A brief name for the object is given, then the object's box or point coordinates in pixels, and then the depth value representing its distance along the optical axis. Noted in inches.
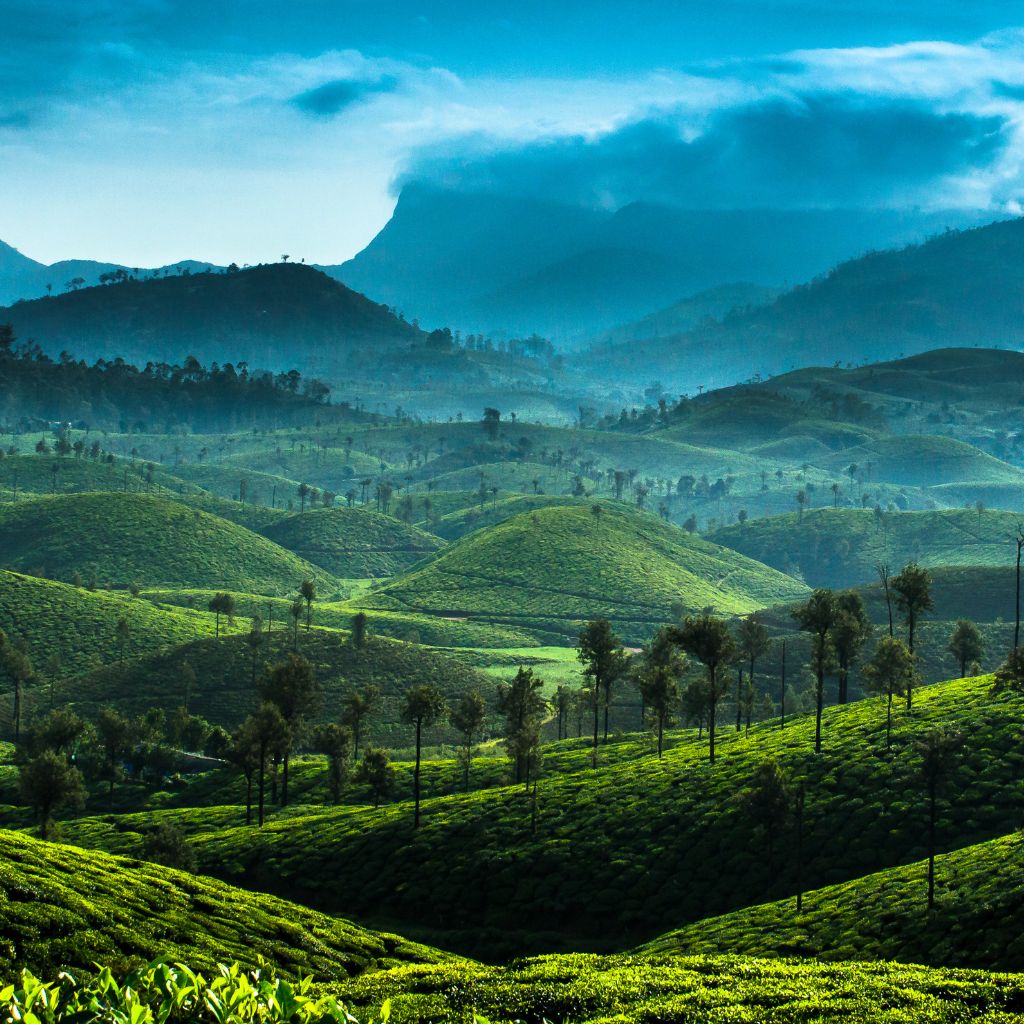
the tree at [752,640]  7573.8
